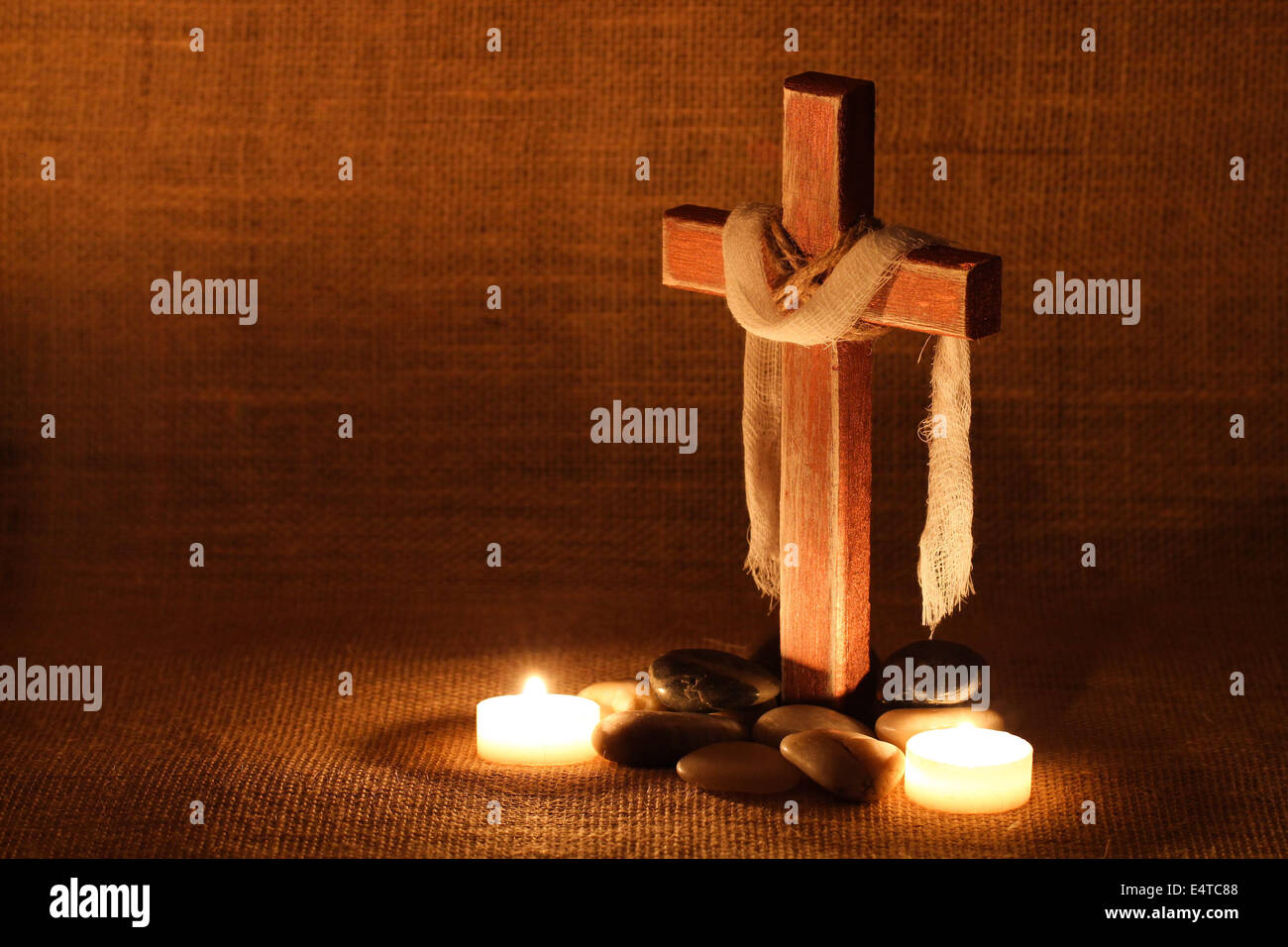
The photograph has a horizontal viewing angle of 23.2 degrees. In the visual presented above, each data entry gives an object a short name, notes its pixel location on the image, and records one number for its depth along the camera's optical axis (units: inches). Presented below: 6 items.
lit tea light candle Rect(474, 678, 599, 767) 37.5
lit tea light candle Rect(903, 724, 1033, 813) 35.8
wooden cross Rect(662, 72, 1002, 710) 36.8
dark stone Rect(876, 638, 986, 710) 38.2
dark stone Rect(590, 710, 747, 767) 37.2
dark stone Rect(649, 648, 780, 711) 38.0
